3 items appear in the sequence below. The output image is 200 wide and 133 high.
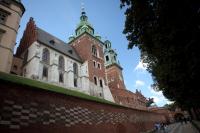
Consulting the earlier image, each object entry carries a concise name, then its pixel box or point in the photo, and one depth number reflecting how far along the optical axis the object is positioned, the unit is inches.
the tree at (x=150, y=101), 2950.8
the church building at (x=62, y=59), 1008.6
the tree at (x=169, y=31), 244.8
